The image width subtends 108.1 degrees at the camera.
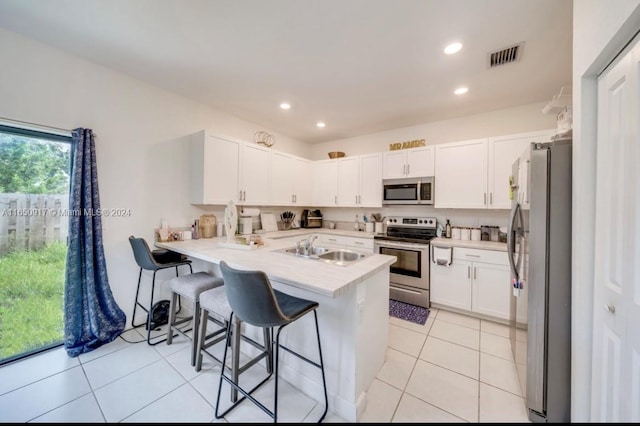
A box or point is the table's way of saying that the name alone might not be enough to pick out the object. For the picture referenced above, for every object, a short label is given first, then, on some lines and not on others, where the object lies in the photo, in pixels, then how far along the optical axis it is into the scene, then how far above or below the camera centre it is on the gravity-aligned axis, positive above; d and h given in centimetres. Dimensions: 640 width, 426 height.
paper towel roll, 356 +0
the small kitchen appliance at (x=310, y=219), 462 -12
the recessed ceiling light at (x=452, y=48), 194 +142
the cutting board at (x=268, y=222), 396 -17
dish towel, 291 -50
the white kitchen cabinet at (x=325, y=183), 429 +57
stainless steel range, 307 -64
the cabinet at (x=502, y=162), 277 +67
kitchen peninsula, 145 -76
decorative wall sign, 356 +111
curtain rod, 188 +71
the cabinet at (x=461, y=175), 301 +56
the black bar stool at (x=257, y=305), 124 -52
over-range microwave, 337 +37
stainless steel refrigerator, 135 -38
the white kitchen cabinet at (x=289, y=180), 377 +57
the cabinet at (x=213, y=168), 286 +55
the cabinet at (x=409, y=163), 338 +79
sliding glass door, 195 -26
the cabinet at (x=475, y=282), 262 -81
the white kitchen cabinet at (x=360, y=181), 384 +57
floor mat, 278 -124
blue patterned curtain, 209 -51
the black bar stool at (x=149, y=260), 216 -53
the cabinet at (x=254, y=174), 327 +56
